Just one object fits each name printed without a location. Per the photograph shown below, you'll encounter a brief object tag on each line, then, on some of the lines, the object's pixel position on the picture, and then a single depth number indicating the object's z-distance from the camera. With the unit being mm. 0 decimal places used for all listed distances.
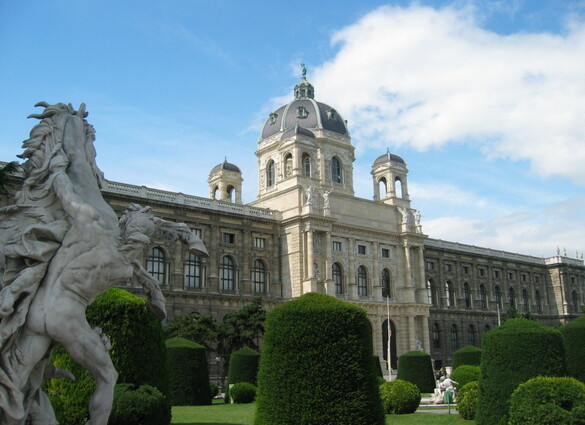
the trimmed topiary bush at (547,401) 10742
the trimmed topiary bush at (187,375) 19166
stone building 42406
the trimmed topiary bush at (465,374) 22875
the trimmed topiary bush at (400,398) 18500
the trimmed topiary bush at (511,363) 12617
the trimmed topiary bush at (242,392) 22234
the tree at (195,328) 33469
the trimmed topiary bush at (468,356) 29547
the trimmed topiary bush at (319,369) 9242
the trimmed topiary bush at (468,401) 15883
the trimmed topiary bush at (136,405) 9844
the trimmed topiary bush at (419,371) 30359
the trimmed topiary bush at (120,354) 9414
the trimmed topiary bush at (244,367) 26050
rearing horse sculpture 5195
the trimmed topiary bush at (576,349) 16797
